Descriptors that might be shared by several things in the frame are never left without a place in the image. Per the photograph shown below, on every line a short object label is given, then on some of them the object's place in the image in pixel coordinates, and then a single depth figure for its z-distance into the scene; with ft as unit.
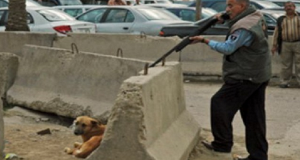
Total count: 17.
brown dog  24.23
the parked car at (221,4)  91.15
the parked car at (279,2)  100.89
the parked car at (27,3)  78.33
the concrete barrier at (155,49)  47.67
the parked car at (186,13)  79.20
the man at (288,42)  46.55
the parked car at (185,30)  57.77
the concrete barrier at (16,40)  43.55
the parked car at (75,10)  82.72
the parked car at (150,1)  118.23
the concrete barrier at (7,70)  34.99
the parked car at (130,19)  64.90
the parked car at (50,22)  61.00
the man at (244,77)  23.85
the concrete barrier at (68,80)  30.60
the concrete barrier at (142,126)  20.70
